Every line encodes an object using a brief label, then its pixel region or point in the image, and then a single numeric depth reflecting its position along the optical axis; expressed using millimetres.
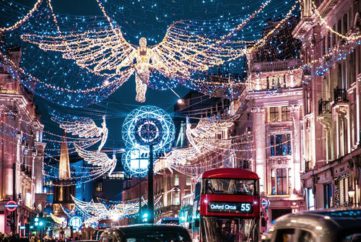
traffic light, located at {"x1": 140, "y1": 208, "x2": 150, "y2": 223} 58638
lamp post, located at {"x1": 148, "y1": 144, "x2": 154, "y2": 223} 52019
